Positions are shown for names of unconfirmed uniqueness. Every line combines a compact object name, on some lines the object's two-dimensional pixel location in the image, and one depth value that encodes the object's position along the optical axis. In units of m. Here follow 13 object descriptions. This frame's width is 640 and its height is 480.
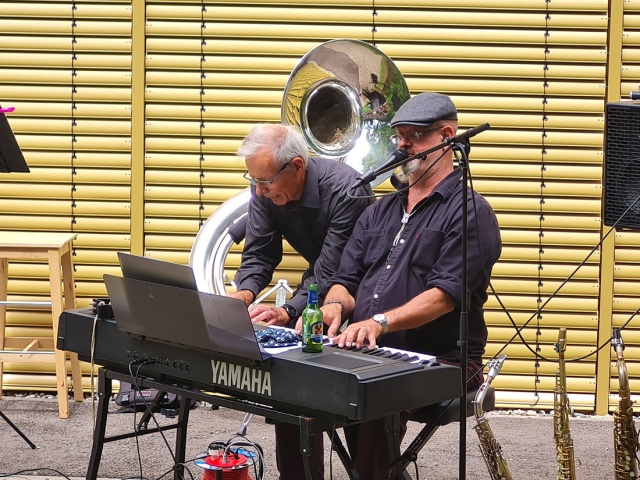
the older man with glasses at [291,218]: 8.52
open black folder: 6.20
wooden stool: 10.85
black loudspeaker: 7.11
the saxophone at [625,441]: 7.70
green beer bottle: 6.41
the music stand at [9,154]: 9.36
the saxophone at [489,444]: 7.39
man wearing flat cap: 7.45
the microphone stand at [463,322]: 6.57
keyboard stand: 6.05
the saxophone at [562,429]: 7.44
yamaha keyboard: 5.84
